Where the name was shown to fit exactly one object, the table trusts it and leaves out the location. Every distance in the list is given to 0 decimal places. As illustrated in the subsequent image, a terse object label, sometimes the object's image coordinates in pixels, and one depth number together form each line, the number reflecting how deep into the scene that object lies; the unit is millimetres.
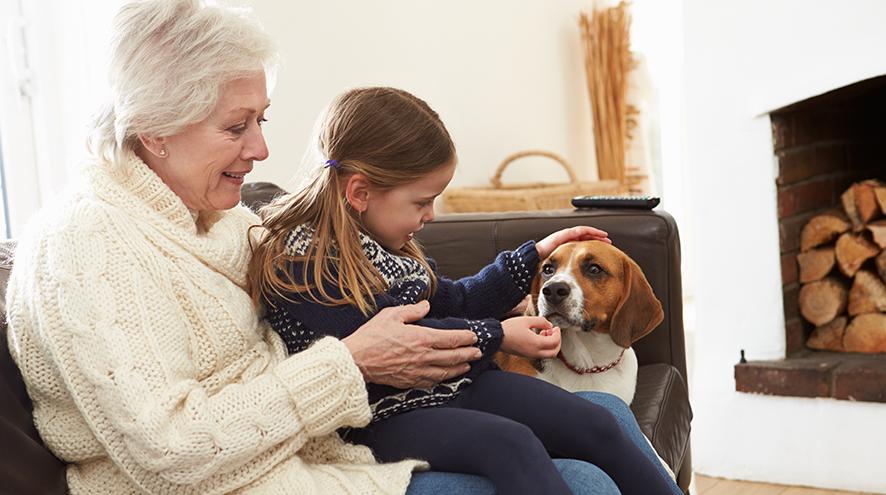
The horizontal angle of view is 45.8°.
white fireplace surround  2826
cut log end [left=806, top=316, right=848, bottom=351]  3059
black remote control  2215
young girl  1438
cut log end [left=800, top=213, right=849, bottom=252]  3029
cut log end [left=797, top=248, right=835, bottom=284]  3039
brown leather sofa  1973
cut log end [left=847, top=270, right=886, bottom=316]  2984
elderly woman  1242
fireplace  2854
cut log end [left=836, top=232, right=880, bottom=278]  2973
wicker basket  3490
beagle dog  1878
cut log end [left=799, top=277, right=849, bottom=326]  3029
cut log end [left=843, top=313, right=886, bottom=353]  2973
